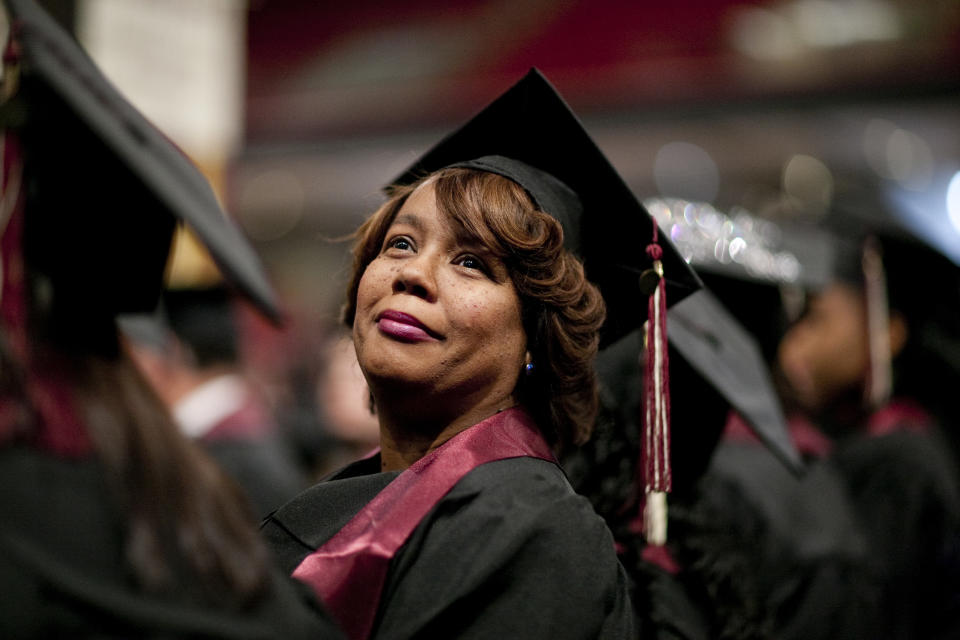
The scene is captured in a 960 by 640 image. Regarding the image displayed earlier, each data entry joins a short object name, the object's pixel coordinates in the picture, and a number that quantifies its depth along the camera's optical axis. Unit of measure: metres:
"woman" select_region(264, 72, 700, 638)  1.30
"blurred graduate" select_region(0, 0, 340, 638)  0.94
